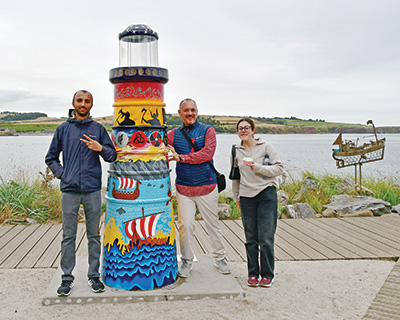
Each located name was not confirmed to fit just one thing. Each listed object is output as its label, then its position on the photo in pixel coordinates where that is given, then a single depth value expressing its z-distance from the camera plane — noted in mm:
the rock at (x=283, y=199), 8766
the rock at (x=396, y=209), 7888
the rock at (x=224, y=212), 7578
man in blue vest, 4387
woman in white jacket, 4281
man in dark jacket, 4008
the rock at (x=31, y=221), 7171
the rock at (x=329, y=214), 7793
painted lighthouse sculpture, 4168
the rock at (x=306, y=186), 9383
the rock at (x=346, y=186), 10023
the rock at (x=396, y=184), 10648
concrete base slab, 4059
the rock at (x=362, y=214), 7679
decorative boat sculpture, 9391
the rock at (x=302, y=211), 7693
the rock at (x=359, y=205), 7840
